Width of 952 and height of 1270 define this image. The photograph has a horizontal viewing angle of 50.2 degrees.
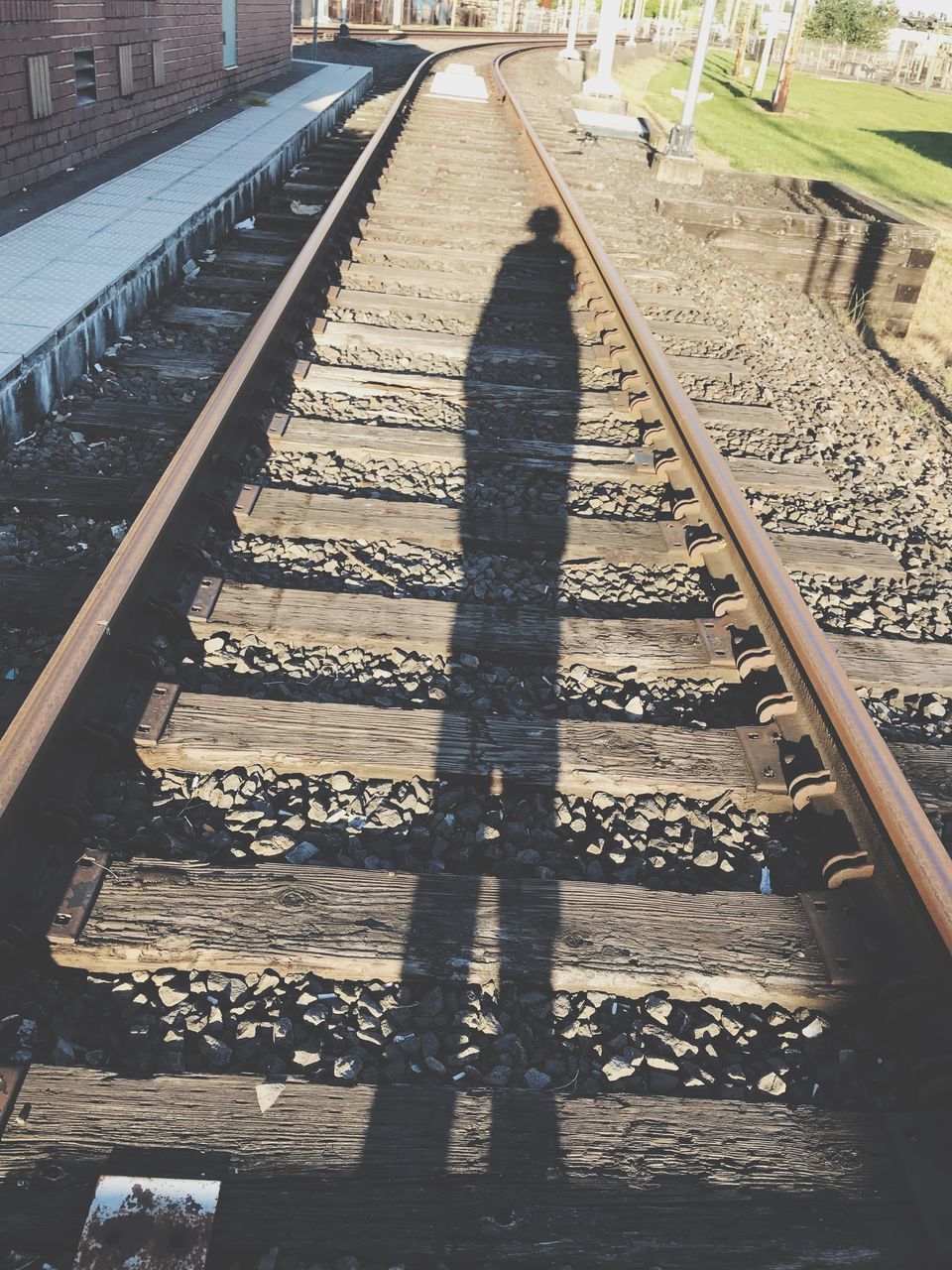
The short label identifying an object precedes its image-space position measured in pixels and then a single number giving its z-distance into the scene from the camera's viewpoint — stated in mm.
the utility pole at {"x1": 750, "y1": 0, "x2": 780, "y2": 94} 39750
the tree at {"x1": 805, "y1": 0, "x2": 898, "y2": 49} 74125
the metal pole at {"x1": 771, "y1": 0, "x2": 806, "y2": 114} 30250
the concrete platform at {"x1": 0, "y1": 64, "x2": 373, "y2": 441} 4395
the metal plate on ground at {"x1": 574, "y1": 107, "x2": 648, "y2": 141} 14953
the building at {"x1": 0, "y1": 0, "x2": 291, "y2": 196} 7262
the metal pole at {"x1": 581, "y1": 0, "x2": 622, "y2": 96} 16328
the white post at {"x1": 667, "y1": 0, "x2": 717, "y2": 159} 11172
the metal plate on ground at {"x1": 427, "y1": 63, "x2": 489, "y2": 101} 17169
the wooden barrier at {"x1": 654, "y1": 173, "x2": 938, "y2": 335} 8531
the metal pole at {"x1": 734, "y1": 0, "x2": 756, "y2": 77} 45594
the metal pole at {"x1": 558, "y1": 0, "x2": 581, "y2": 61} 27234
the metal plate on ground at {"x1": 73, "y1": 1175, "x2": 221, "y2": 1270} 1492
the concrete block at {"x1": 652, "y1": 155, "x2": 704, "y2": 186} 11352
